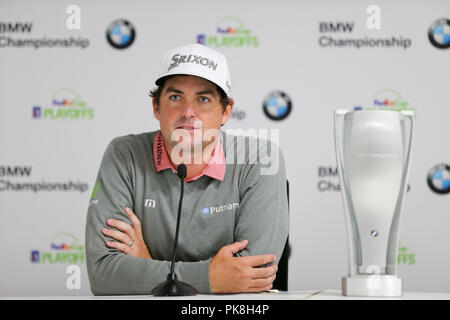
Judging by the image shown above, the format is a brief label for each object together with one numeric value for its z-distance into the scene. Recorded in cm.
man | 457
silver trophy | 385
